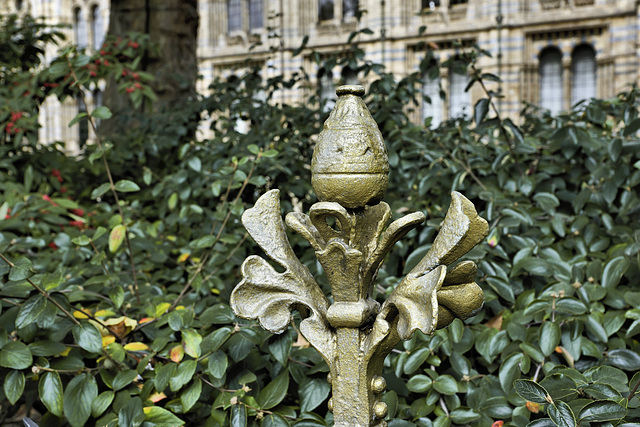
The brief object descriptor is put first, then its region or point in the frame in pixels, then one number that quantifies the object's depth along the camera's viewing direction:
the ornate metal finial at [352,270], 0.89
